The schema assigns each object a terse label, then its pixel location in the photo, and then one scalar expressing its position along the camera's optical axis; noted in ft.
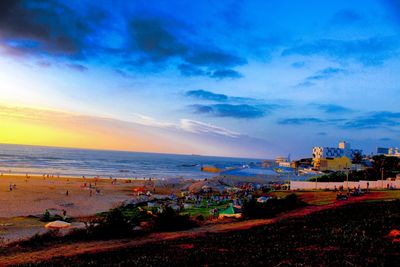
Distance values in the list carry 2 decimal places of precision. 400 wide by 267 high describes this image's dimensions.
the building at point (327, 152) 589.16
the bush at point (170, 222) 76.54
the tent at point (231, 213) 93.71
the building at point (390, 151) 598.96
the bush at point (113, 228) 69.26
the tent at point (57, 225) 92.02
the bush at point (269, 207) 88.84
